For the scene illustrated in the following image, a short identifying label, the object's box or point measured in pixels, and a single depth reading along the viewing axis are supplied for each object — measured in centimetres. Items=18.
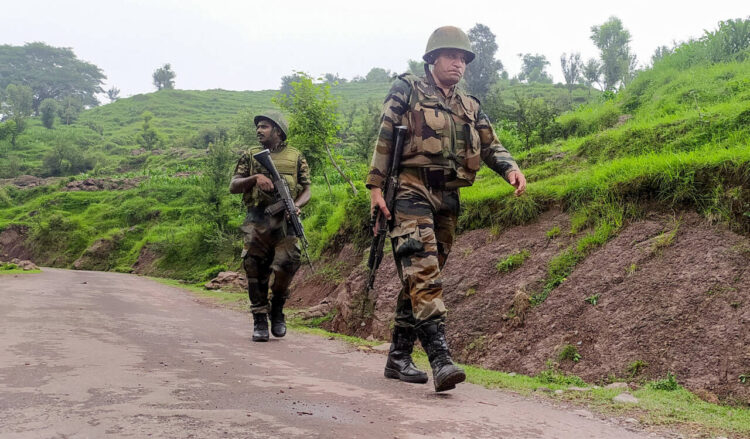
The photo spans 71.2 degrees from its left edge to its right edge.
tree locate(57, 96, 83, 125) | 9549
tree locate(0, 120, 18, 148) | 6812
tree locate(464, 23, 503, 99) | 5959
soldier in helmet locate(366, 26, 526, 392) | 346
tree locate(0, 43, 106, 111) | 10869
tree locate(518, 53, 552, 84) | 11000
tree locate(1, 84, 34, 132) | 8662
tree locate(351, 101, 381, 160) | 1952
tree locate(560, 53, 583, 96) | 7406
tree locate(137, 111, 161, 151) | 6931
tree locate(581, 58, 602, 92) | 6606
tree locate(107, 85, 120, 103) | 12700
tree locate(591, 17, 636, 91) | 6042
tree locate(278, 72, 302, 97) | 10949
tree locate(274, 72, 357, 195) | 1480
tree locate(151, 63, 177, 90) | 12762
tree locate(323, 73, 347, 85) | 14289
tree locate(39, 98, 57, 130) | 8525
